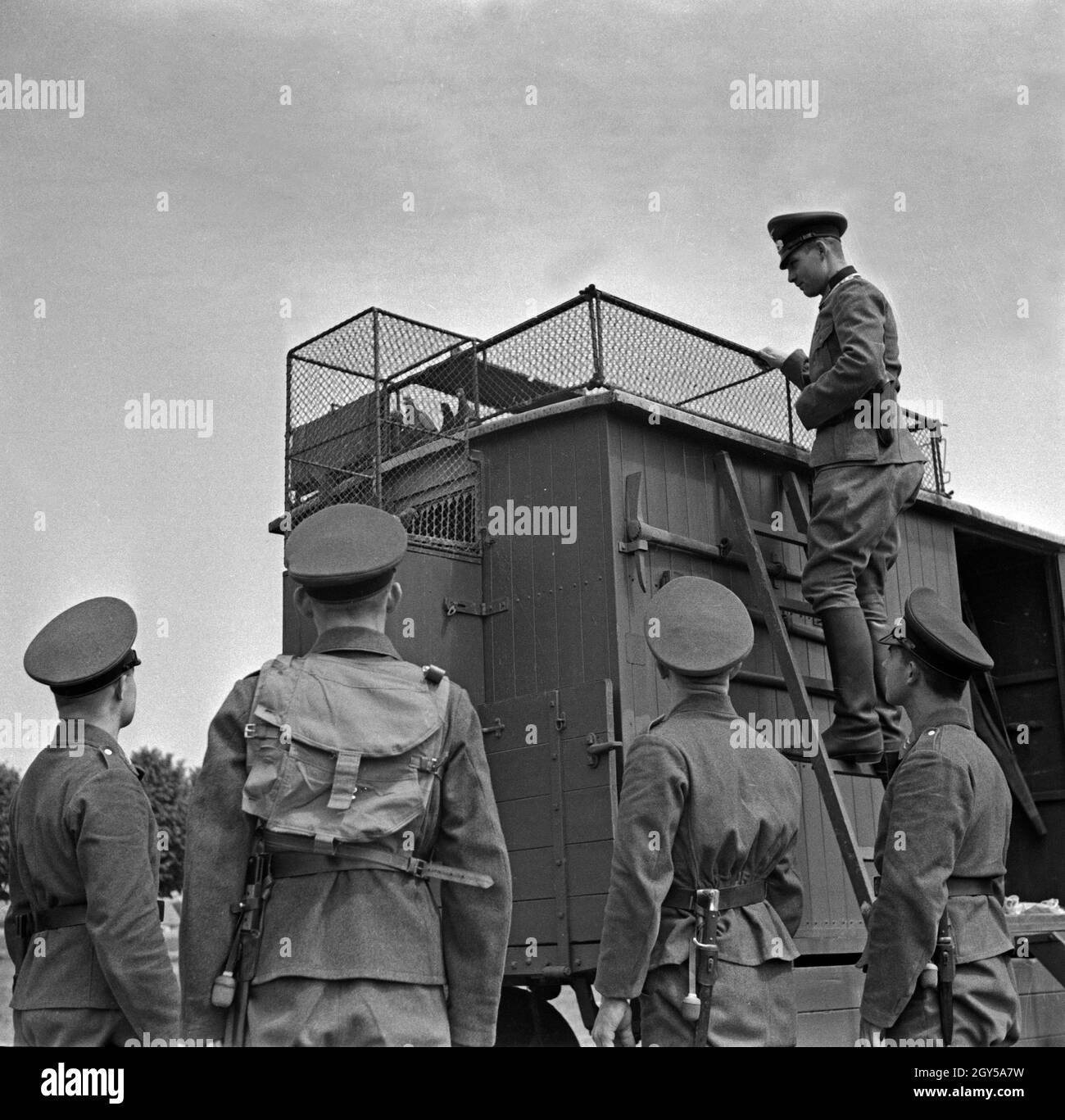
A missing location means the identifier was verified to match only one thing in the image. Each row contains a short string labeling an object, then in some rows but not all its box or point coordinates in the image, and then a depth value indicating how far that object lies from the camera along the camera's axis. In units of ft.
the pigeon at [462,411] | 24.71
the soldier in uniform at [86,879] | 13.01
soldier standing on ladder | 22.50
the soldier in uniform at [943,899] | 14.37
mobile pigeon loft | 21.35
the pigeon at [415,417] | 24.73
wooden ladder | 21.20
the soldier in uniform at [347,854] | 11.09
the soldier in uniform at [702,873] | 14.03
